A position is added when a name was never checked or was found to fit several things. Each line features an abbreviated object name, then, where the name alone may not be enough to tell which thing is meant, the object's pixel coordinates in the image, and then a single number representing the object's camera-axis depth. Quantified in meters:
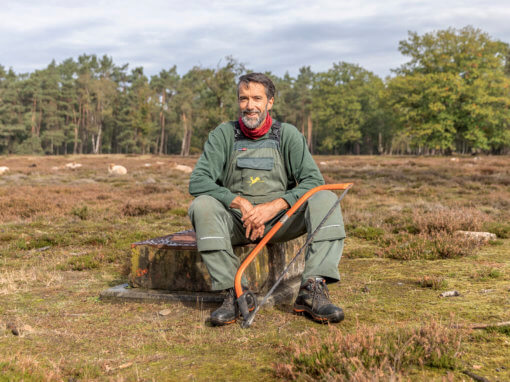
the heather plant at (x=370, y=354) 2.31
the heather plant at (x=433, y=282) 4.28
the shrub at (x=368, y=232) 7.43
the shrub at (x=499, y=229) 7.19
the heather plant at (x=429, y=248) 5.76
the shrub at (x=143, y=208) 10.48
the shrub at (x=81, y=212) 9.91
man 3.63
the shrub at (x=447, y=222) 7.04
